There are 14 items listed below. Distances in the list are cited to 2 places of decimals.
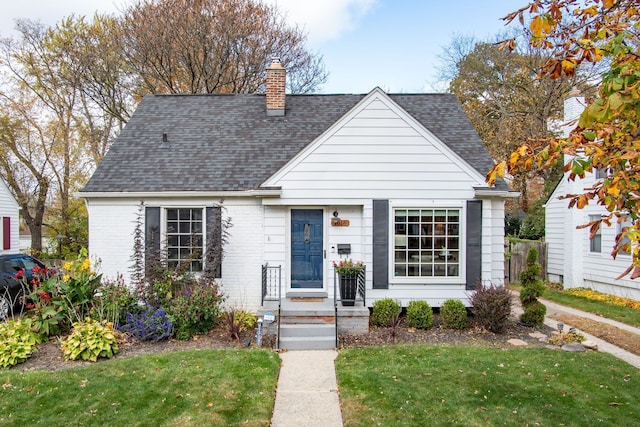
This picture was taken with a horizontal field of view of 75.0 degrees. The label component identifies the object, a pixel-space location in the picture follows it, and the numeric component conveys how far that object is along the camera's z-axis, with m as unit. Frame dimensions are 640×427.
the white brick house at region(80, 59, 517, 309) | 9.30
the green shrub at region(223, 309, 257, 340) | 8.05
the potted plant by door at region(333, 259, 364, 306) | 8.76
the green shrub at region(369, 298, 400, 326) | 8.77
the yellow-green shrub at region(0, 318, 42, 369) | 6.83
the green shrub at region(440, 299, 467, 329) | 8.75
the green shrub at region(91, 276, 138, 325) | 8.06
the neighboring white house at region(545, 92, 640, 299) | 12.59
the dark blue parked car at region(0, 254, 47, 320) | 10.02
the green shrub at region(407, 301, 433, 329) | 8.74
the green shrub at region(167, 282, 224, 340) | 8.02
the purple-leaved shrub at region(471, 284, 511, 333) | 8.38
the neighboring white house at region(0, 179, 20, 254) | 17.62
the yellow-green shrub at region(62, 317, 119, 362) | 6.99
